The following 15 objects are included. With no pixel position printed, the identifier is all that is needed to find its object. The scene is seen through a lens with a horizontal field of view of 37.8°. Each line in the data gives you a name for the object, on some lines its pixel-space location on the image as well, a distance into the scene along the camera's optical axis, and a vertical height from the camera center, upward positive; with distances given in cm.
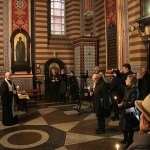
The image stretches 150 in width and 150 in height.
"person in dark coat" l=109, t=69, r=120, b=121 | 700 -68
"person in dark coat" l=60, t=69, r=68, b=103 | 1170 -96
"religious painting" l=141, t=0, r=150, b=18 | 886 +242
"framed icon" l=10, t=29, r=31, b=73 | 1348 +101
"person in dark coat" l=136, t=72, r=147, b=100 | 643 -57
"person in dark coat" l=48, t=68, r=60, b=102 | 1223 -94
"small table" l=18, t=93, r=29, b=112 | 822 -137
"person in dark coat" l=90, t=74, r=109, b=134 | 578 -83
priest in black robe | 713 -117
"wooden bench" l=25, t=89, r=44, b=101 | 1237 -153
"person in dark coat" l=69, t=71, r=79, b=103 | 1167 -109
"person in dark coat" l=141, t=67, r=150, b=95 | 674 -26
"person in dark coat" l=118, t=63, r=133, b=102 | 677 -60
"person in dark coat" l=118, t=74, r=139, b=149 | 466 -84
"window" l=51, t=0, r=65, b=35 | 1581 +361
